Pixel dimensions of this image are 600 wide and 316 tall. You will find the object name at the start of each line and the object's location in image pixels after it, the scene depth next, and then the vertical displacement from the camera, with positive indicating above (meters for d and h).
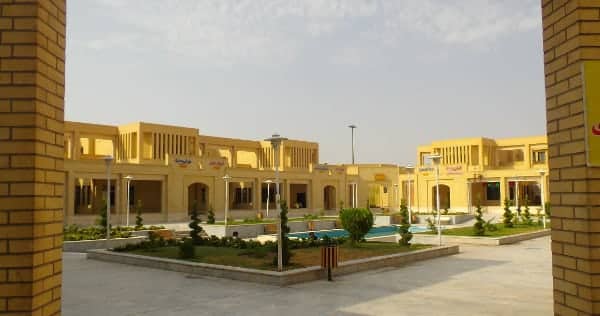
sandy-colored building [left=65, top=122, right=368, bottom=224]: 34.91 +1.36
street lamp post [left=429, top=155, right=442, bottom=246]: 19.27 +1.20
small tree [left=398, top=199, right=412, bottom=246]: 17.73 -1.57
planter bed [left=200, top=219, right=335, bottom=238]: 27.64 -2.25
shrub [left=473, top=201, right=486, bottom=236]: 21.73 -1.71
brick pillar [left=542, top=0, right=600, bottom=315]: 3.95 +0.21
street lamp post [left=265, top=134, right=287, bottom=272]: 11.96 -0.71
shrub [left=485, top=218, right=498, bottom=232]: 24.53 -1.98
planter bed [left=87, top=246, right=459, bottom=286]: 11.30 -2.02
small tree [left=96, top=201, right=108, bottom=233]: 22.17 -1.27
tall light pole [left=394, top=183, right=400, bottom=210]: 57.62 -0.40
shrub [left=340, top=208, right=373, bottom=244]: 17.11 -1.10
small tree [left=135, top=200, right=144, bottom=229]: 26.55 -1.71
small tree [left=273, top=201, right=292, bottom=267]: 12.92 -1.36
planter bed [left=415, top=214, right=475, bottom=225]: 36.41 -2.30
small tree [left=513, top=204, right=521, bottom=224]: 29.31 -1.83
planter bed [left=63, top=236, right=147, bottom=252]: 19.69 -2.13
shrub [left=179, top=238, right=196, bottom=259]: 14.42 -1.74
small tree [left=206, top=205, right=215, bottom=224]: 29.19 -1.61
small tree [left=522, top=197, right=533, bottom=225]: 29.39 -1.84
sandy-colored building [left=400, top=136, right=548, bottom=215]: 48.94 +1.49
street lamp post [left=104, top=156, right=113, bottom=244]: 18.77 -0.37
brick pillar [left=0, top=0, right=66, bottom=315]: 3.64 +0.24
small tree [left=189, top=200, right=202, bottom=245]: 16.66 -1.14
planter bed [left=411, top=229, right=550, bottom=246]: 20.05 -2.14
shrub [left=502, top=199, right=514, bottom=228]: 27.52 -1.68
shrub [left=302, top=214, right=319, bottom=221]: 37.03 -2.10
